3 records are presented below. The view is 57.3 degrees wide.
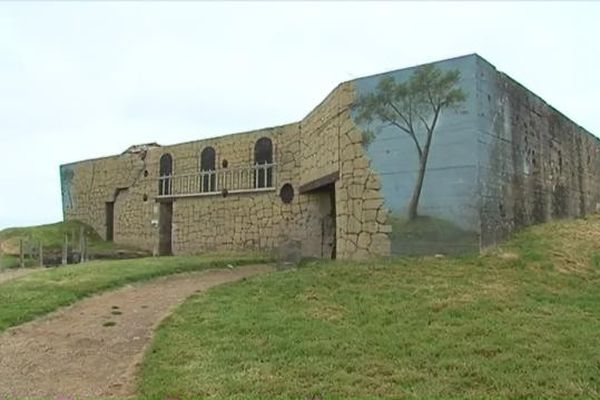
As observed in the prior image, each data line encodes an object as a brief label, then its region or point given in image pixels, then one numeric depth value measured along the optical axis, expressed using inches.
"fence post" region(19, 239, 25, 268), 725.1
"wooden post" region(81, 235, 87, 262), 785.7
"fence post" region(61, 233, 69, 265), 753.0
